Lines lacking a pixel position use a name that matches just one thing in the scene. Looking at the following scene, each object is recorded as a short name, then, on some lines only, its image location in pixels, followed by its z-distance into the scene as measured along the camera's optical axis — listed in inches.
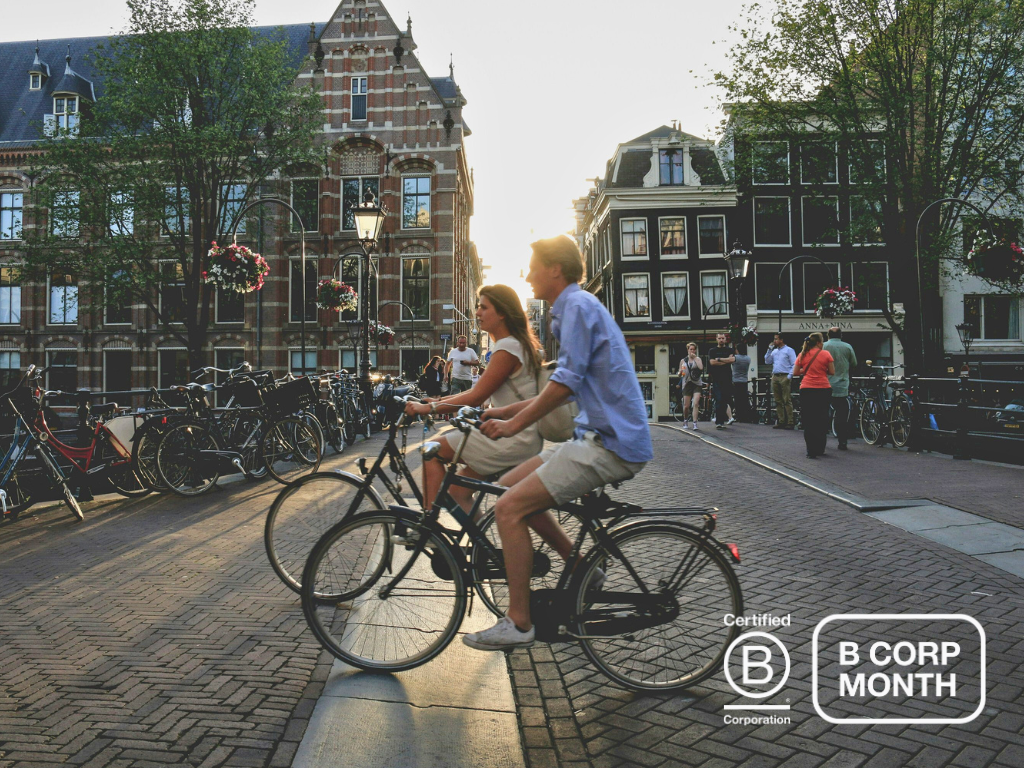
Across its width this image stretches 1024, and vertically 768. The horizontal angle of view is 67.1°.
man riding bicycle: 117.0
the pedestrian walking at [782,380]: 613.0
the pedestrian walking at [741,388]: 677.3
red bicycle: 291.4
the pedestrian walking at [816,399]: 415.5
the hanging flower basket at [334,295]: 782.5
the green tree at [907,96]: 768.9
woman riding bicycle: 139.3
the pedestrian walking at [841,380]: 456.1
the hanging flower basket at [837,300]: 861.2
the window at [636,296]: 1510.8
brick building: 1315.2
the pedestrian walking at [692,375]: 636.1
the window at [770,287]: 1416.1
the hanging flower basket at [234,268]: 587.5
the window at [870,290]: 1384.1
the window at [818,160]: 829.2
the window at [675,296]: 1493.6
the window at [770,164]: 856.3
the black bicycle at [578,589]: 121.1
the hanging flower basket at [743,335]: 751.1
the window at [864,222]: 826.8
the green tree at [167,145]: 1005.2
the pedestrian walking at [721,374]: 616.4
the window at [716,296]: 1475.1
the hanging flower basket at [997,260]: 516.1
